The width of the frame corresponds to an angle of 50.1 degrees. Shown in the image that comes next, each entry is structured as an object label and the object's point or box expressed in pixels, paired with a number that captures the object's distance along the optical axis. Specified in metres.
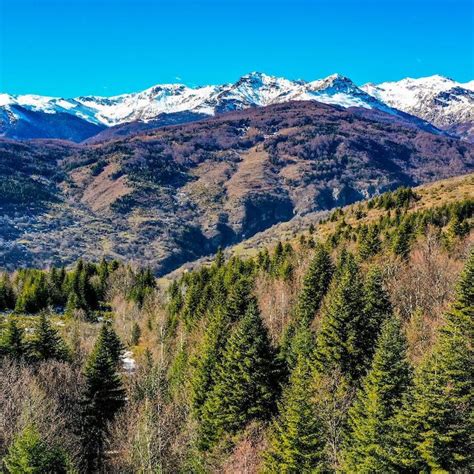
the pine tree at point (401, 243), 101.25
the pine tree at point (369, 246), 106.94
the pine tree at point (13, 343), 69.12
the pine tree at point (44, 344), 72.60
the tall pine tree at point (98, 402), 58.31
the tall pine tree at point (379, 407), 37.00
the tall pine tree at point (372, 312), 57.22
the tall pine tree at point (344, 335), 56.38
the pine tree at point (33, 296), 125.75
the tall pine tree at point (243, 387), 52.84
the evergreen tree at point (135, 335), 118.44
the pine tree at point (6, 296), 131.38
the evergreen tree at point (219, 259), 156.65
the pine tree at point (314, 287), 87.00
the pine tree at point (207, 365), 61.34
